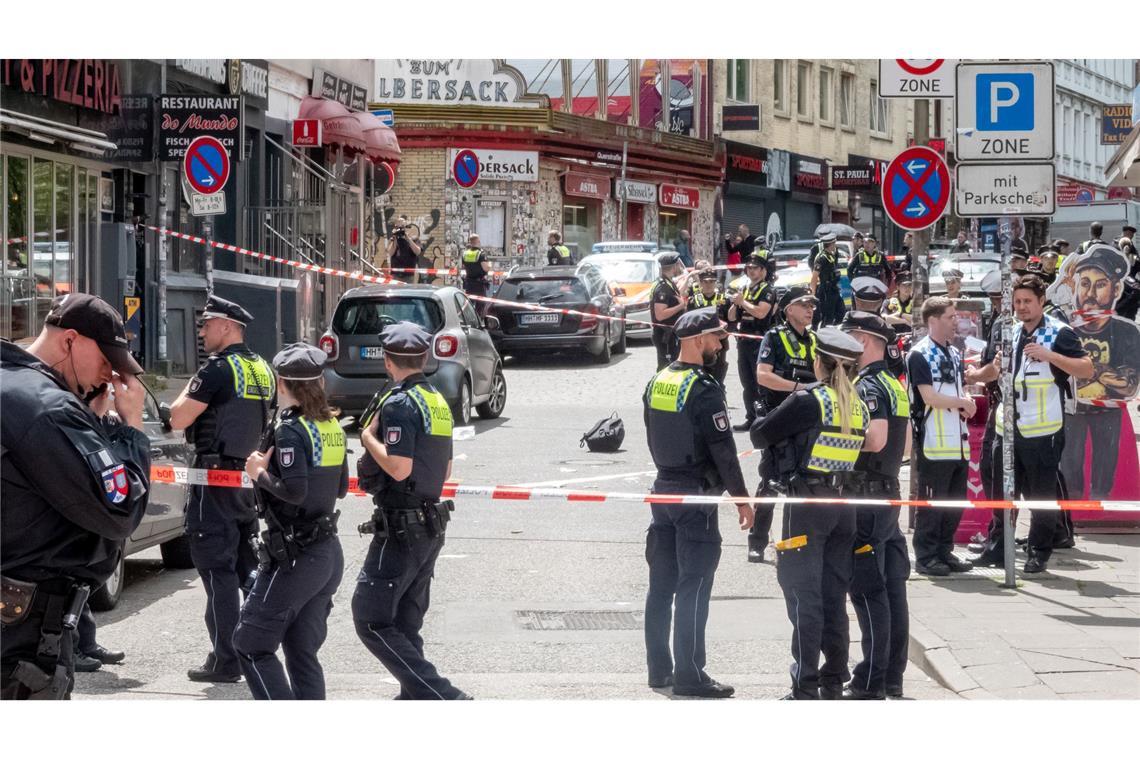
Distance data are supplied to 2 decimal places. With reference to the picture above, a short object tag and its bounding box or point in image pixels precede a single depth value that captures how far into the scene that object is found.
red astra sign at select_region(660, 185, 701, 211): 47.22
